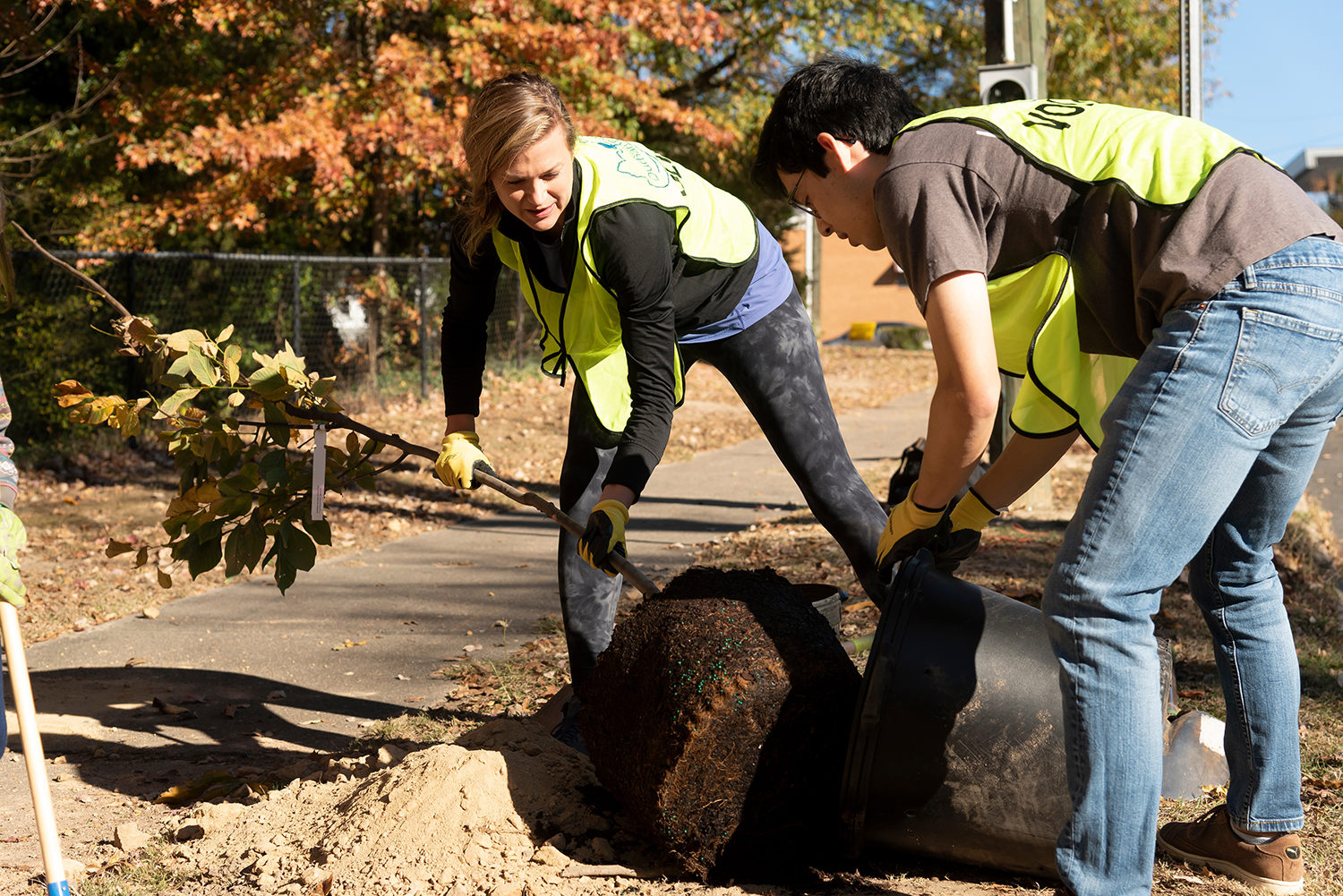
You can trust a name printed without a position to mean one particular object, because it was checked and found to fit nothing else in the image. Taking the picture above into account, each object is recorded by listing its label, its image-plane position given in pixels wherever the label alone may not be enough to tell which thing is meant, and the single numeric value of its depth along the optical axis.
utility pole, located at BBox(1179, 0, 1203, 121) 6.96
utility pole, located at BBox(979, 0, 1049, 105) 5.62
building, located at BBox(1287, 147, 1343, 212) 36.69
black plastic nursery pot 2.13
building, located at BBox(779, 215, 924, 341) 42.06
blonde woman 2.54
